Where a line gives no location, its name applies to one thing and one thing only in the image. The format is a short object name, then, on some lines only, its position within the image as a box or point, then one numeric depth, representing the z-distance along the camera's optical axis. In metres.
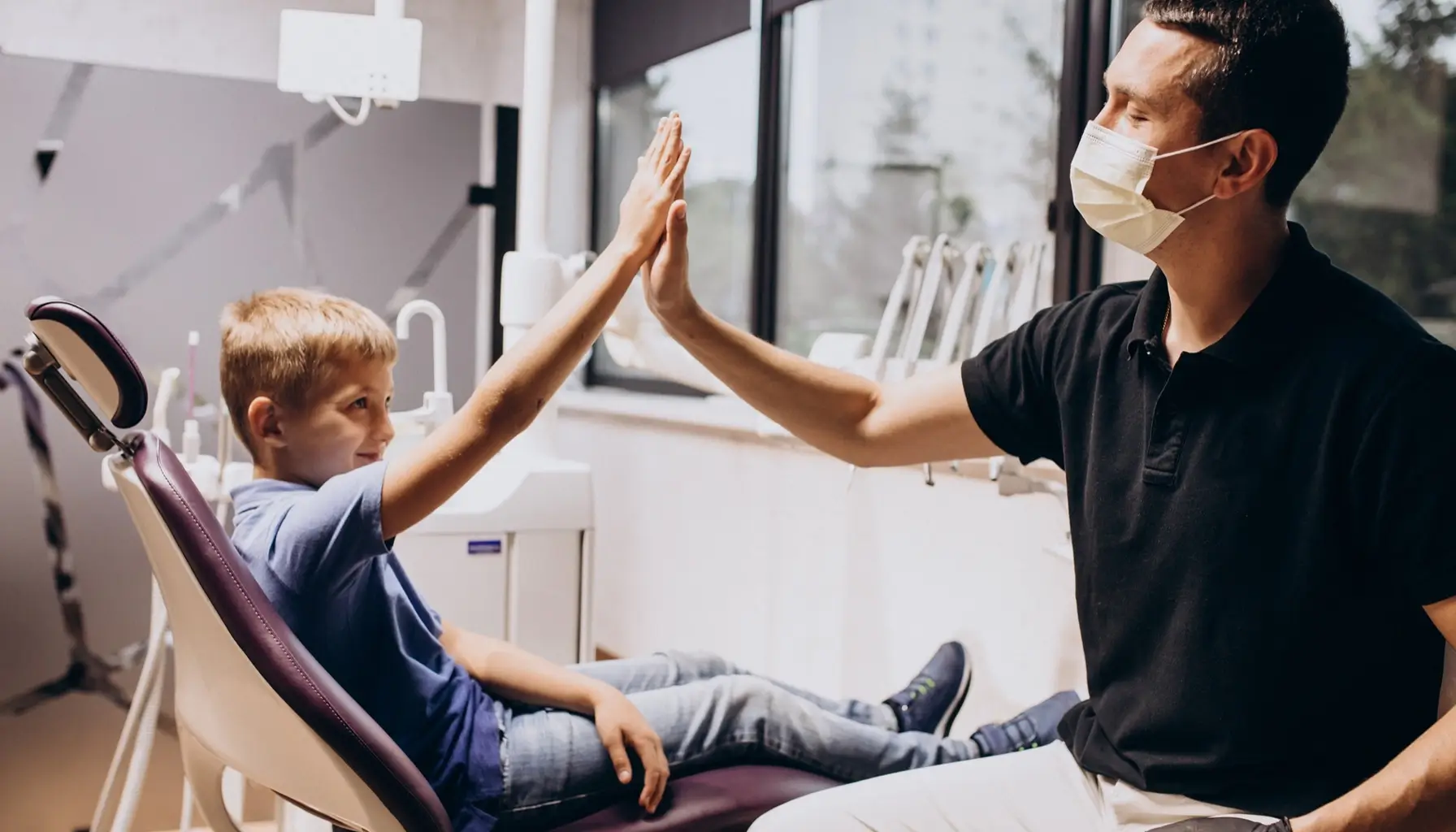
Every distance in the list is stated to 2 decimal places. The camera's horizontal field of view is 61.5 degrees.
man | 1.00
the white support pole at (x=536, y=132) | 2.08
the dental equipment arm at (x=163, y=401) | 2.06
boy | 1.16
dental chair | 1.07
